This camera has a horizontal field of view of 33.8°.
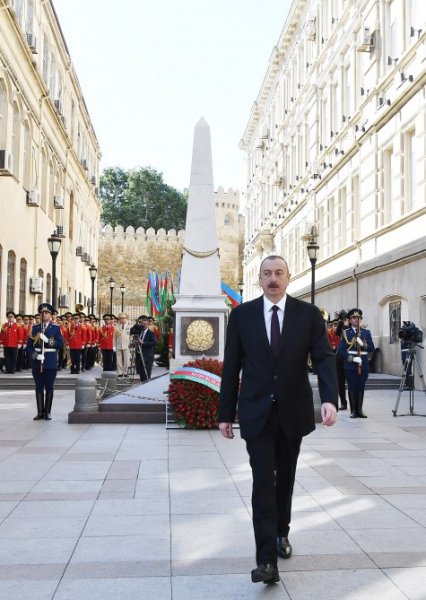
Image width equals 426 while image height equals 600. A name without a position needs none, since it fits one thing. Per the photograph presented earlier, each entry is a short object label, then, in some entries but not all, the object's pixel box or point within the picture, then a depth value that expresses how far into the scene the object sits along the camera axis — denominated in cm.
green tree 8244
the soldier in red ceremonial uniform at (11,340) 2073
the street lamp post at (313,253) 2111
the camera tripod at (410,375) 1265
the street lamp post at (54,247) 2203
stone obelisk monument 1345
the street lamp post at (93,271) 3447
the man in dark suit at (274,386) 429
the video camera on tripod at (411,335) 1298
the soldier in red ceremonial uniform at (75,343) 2308
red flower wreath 1111
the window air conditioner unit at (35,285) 2667
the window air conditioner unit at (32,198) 2645
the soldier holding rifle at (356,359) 1270
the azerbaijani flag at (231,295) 2519
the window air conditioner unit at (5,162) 2180
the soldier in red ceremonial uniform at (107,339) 2248
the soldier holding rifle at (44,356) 1203
